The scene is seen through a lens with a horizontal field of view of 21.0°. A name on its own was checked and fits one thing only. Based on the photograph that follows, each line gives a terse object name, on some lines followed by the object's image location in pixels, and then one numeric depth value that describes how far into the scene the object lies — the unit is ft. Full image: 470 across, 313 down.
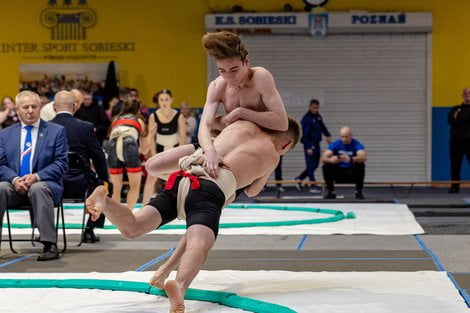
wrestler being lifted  18.45
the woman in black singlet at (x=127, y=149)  41.17
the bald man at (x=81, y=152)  33.65
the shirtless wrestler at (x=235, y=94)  20.77
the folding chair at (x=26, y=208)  29.85
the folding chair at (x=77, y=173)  33.42
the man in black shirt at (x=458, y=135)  63.65
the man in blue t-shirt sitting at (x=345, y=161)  55.54
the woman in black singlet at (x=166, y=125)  48.11
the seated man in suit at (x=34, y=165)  29.28
